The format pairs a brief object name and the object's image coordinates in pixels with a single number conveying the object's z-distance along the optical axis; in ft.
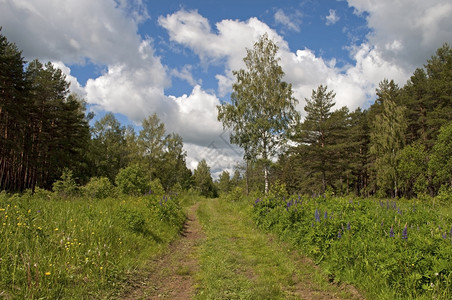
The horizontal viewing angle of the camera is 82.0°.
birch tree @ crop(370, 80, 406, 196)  101.24
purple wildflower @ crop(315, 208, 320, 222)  21.27
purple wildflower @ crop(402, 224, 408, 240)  14.26
